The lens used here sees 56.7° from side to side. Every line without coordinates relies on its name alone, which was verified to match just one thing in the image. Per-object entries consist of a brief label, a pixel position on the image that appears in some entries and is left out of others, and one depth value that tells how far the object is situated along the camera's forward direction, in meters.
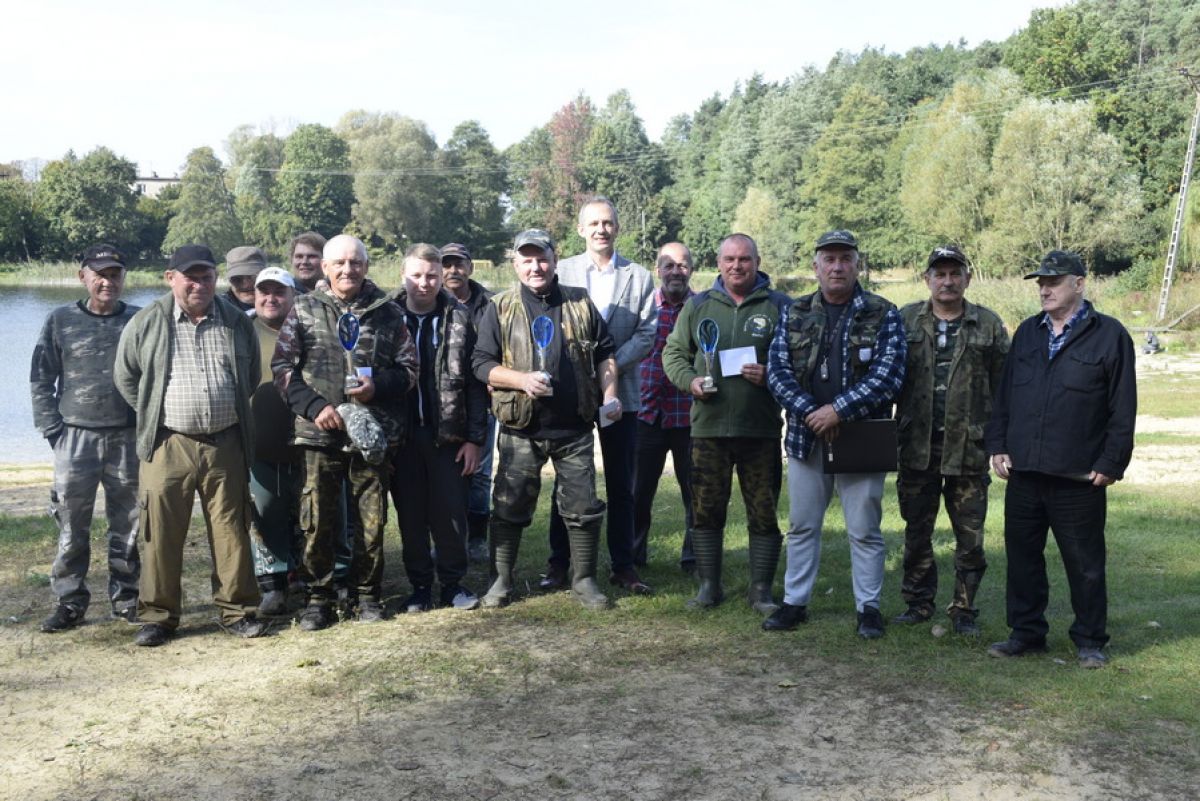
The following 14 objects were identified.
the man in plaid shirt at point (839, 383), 5.88
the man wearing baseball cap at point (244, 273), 7.41
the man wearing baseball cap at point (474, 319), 7.73
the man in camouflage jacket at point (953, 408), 6.05
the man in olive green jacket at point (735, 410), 6.38
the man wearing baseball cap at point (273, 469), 6.84
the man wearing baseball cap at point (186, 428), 6.10
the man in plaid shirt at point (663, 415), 7.33
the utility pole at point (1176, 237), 33.81
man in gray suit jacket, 7.21
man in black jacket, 5.37
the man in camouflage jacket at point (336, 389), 6.29
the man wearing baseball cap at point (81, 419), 6.46
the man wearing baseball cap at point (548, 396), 6.57
